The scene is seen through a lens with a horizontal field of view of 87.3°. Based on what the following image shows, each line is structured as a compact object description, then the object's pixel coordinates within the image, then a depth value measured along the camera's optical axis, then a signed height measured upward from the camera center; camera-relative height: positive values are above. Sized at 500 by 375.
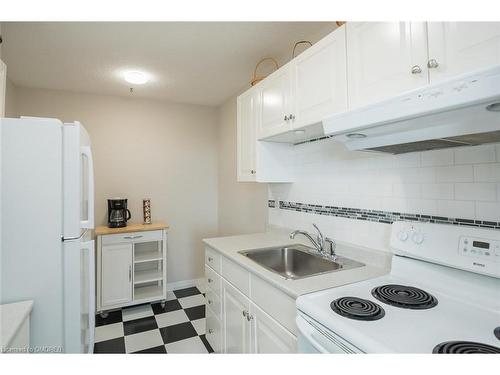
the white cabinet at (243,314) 1.18 -0.67
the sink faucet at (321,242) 1.64 -0.34
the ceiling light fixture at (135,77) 2.44 +1.12
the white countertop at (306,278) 1.15 -0.40
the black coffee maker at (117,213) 2.77 -0.20
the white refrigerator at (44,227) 1.29 -0.16
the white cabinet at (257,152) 1.99 +0.31
